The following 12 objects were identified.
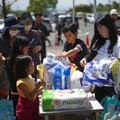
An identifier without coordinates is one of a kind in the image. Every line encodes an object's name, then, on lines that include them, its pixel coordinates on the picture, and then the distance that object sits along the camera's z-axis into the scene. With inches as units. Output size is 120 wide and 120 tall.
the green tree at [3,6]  602.1
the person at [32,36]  202.1
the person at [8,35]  183.2
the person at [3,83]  138.4
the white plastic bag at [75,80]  135.8
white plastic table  115.6
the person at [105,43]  140.9
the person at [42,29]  357.7
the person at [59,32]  696.1
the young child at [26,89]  131.6
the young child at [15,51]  152.7
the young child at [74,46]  172.1
